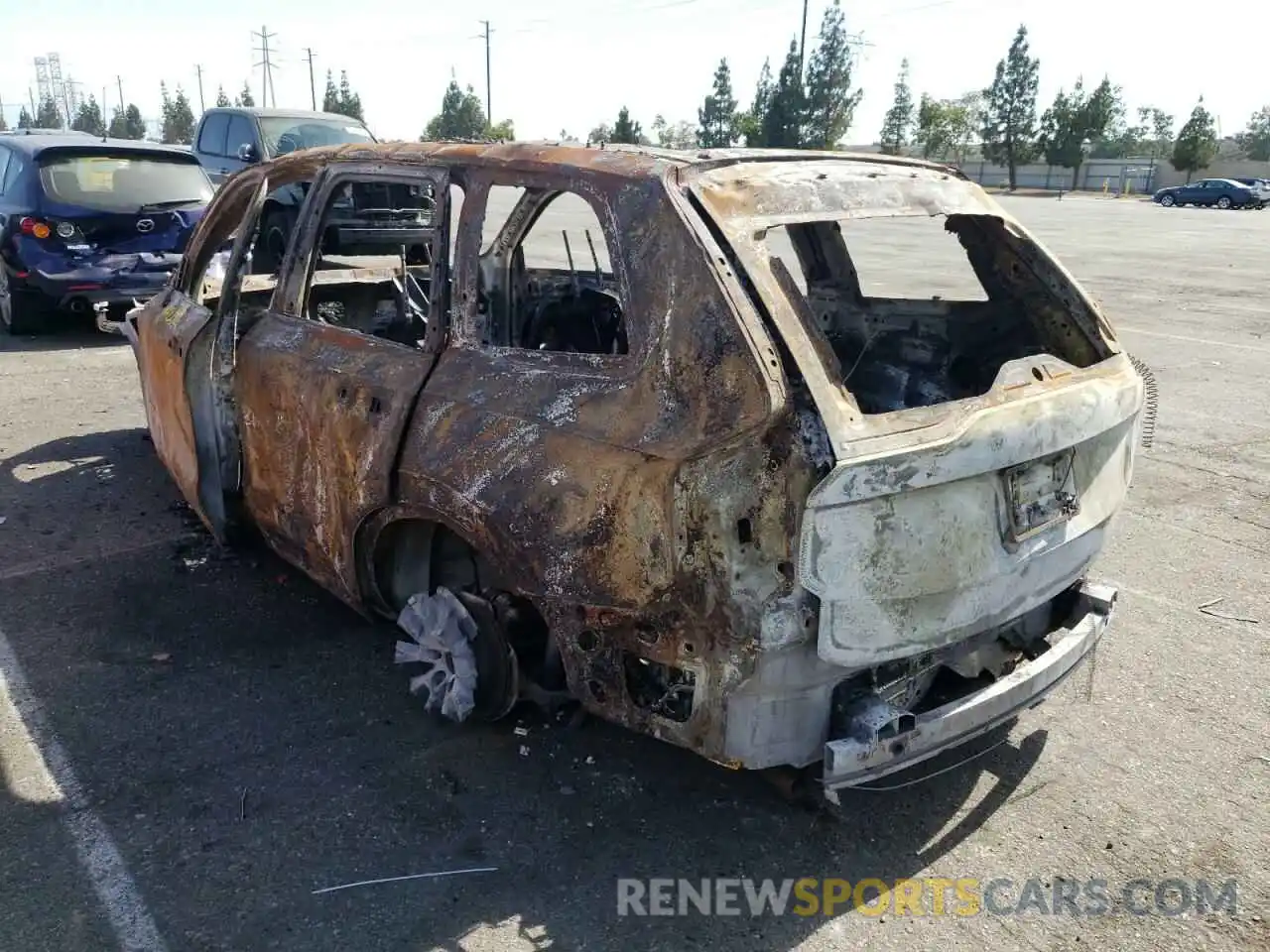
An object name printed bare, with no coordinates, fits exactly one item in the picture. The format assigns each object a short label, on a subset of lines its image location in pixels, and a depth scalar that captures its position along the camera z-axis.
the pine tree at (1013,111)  68.25
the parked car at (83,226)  8.73
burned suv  2.42
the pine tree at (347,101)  87.10
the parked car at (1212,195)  40.84
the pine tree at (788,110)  66.50
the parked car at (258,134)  11.91
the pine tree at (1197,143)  59.06
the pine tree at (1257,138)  72.25
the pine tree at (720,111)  82.38
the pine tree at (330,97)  91.12
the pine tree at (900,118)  79.88
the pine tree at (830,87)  70.69
